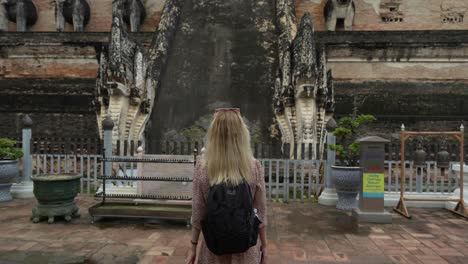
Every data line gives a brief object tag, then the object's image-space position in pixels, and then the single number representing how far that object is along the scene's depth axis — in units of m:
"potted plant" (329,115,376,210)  6.82
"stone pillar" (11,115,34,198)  7.82
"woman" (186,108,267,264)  2.36
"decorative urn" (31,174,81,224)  5.79
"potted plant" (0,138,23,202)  7.23
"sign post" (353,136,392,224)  6.12
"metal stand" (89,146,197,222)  5.69
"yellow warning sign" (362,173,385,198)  6.14
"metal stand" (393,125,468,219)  6.60
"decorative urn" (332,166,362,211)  6.82
